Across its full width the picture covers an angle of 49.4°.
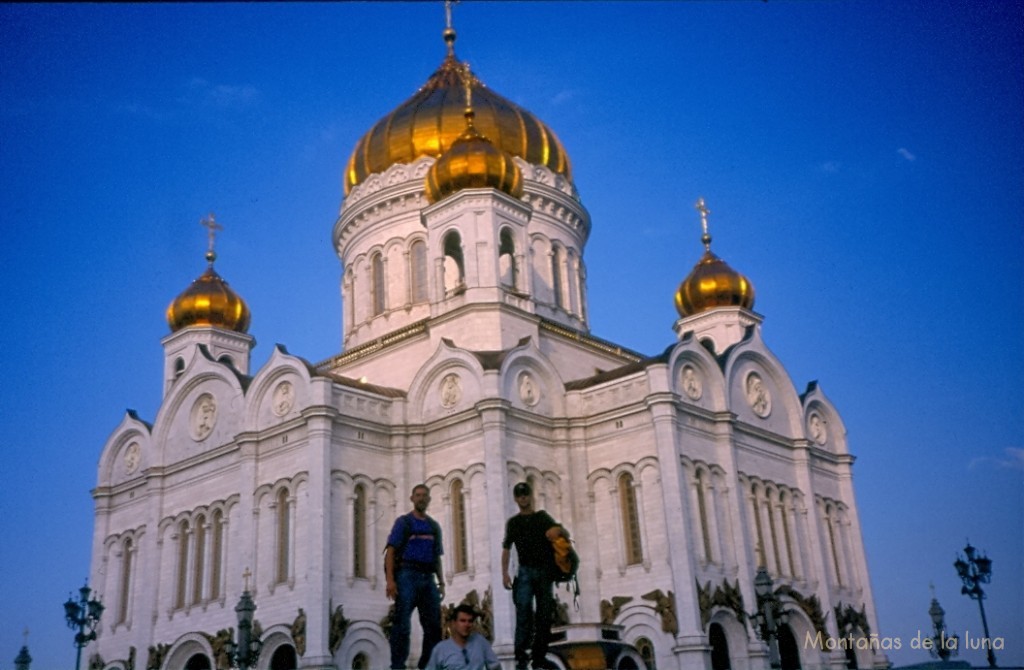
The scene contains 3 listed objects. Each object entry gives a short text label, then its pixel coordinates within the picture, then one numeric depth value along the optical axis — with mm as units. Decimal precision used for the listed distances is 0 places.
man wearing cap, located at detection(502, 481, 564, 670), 10211
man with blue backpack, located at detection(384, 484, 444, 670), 10555
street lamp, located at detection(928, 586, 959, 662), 26247
